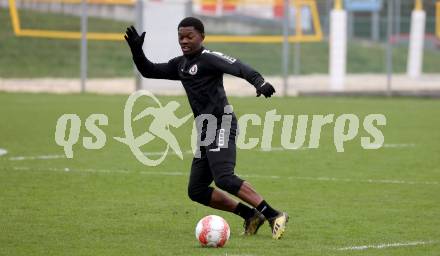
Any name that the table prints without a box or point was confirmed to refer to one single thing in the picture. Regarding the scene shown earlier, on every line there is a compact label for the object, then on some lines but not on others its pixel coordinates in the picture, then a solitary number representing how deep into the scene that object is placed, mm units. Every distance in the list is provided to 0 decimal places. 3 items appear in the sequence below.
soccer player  19406
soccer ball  18187
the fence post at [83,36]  55969
